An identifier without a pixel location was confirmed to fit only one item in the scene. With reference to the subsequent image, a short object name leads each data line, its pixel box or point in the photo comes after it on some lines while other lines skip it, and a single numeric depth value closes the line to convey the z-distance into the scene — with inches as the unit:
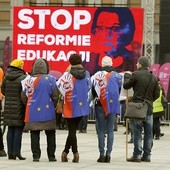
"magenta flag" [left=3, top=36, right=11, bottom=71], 1550.0
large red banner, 1282.0
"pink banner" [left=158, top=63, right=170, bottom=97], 1460.4
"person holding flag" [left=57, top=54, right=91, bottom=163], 632.4
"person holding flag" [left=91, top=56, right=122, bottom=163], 642.8
